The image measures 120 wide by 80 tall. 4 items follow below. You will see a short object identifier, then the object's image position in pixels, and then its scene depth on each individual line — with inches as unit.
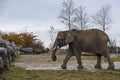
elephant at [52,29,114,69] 507.2
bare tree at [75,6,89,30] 1614.3
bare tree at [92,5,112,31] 1603.1
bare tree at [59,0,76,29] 1585.9
